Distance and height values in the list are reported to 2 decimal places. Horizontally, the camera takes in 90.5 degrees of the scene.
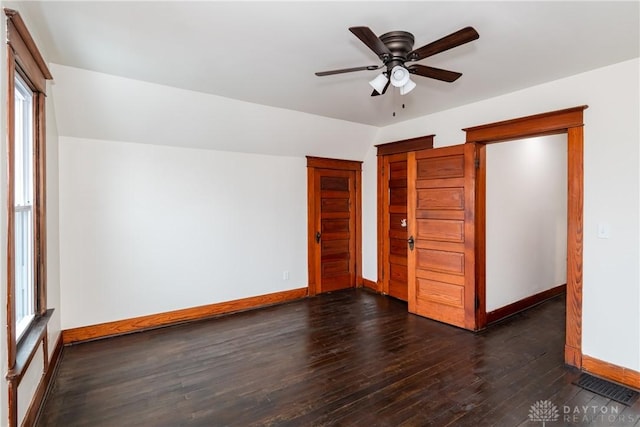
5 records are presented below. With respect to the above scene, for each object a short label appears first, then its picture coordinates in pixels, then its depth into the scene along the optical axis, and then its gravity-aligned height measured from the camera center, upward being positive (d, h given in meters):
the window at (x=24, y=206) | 2.13 +0.03
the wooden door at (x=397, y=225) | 4.58 -0.25
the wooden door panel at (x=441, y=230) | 3.62 -0.25
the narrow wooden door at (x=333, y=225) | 4.93 -0.25
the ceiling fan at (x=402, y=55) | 1.78 +0.94
